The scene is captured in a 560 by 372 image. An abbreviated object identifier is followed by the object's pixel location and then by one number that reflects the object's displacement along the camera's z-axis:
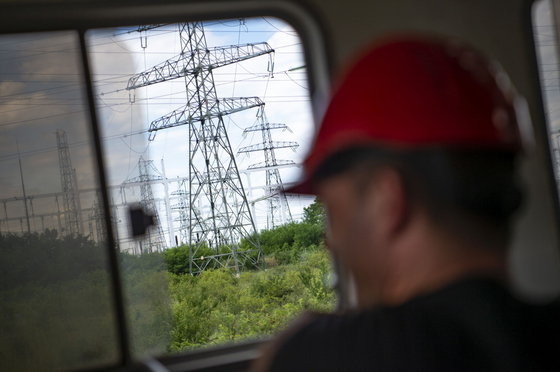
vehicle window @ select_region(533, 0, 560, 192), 2.56
